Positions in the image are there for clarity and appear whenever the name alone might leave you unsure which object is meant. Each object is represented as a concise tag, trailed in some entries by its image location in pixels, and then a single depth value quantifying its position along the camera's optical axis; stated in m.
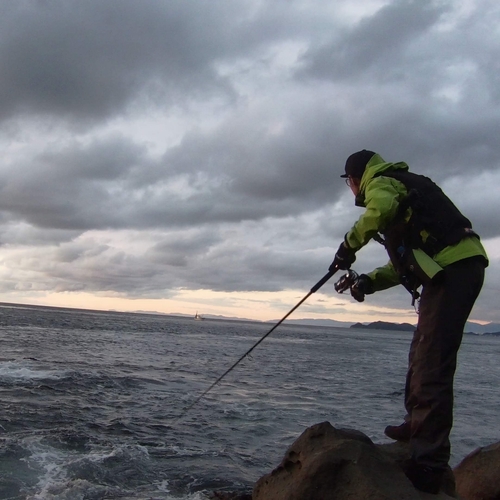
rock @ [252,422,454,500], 4.56
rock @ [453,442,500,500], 5.99
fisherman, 4.47
